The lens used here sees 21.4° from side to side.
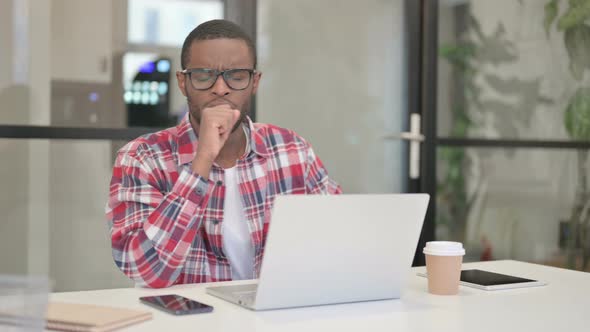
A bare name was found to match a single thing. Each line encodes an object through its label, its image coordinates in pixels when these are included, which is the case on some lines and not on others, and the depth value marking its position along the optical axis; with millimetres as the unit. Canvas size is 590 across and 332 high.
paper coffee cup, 2389
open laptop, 2209
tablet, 2447
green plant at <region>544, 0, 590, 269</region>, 4057
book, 2116
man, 2486
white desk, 2179
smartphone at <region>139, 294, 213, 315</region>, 2220
